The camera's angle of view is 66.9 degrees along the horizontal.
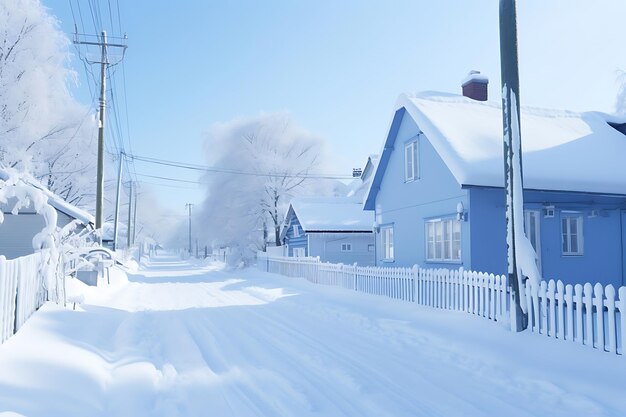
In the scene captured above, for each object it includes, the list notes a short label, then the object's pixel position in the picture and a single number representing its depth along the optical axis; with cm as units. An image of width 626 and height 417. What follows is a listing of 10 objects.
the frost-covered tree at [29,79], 1970
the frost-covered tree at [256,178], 3678
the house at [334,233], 2817
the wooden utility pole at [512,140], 875
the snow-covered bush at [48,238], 954
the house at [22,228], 2003
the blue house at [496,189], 1329
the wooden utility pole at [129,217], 4748
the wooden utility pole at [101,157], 2030
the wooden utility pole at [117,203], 3030
